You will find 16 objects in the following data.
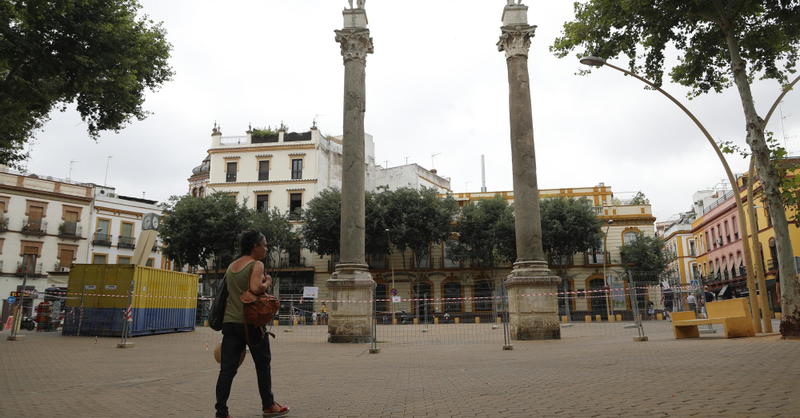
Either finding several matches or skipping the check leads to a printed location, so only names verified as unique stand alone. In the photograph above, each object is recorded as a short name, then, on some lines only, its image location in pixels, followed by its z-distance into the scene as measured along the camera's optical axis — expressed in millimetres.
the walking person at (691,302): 21117
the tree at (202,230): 37906
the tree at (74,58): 12289
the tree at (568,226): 38688
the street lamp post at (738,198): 12750
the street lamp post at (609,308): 21075
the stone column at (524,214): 14242
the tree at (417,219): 39034
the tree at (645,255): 42469
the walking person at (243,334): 4547
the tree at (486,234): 39594
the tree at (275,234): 40969
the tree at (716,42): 10945
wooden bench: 11875
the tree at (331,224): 39219
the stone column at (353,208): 14812
